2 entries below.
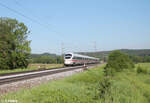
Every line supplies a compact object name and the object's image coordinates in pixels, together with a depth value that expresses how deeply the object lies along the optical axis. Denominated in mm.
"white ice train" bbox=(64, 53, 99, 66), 33172
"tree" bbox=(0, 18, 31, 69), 29188
